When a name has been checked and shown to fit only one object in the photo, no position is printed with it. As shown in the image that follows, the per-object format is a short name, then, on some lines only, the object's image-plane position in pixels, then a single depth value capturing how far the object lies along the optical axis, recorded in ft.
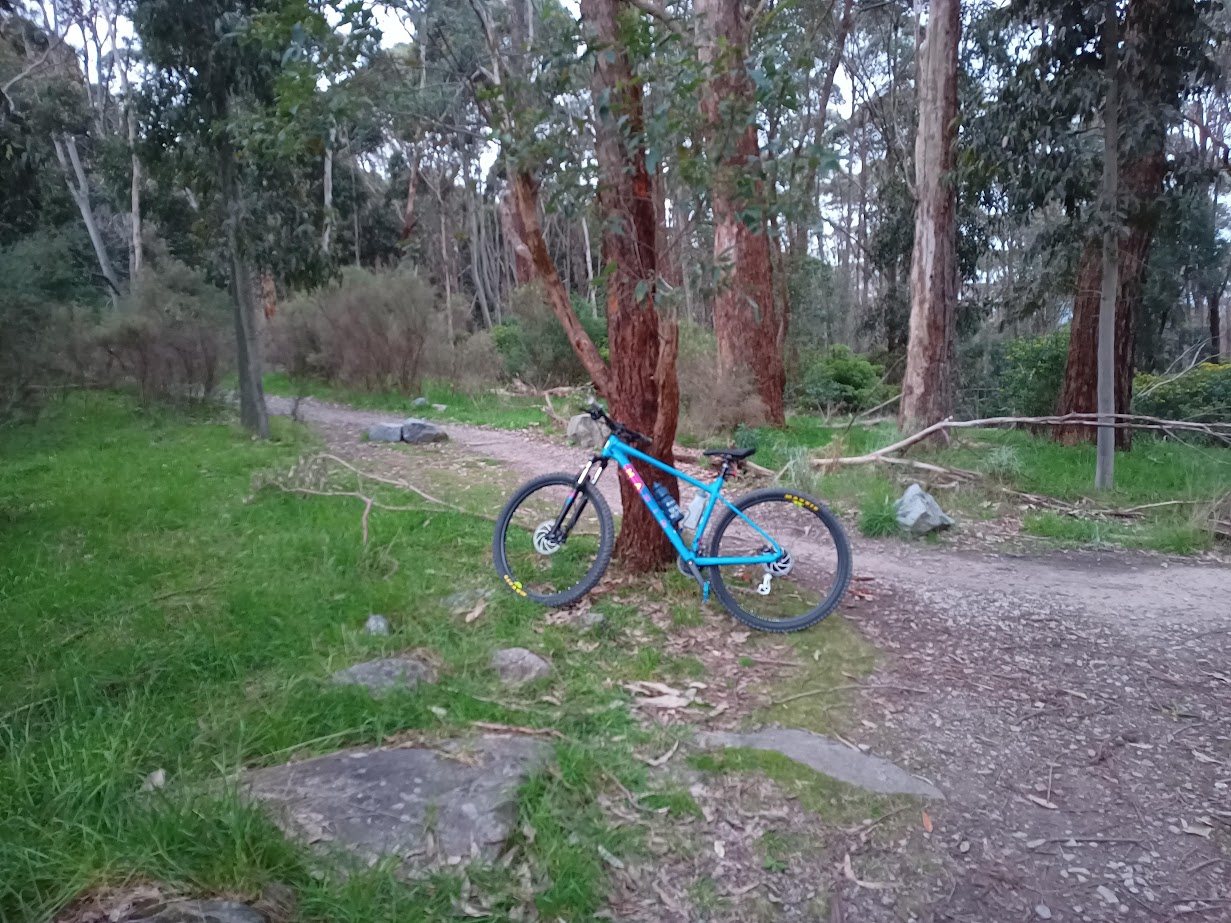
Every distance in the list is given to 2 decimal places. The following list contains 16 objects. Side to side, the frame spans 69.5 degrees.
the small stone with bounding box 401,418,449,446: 39.14
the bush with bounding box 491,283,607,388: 64.18
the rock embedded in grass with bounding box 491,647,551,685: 13.76
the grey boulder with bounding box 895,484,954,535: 24.04
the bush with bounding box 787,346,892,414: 57.82
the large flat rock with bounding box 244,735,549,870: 9.39
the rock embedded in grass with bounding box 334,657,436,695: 13.07
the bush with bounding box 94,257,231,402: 46.09
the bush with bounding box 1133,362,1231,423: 48.88
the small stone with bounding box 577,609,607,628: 15.84
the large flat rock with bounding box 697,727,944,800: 11.54
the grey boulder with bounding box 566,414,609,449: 39.55
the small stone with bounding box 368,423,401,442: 39.45
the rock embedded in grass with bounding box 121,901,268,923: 7.56
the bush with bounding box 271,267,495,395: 56.80
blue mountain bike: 16.15
